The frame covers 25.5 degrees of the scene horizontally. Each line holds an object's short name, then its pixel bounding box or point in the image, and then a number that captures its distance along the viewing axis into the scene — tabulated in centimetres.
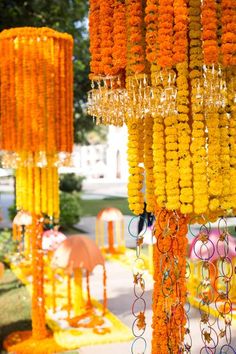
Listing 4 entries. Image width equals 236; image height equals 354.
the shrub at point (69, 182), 2145
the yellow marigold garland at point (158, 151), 281
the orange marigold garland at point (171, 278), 295
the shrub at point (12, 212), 1522
